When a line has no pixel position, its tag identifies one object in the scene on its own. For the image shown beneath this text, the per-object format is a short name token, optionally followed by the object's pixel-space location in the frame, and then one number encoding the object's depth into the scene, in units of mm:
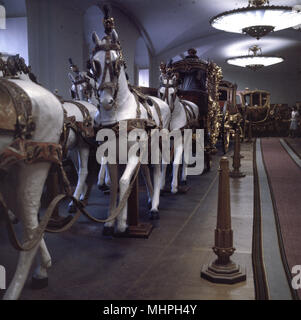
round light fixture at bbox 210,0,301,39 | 9452
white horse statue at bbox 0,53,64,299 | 2180
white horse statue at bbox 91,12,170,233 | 3609
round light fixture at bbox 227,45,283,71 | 17344
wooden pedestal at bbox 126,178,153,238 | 4094
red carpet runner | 3598
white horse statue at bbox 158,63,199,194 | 5934
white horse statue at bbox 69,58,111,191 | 5907
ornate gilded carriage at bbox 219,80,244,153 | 10867
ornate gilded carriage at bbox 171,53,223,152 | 8211
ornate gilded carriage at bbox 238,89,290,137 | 20511
